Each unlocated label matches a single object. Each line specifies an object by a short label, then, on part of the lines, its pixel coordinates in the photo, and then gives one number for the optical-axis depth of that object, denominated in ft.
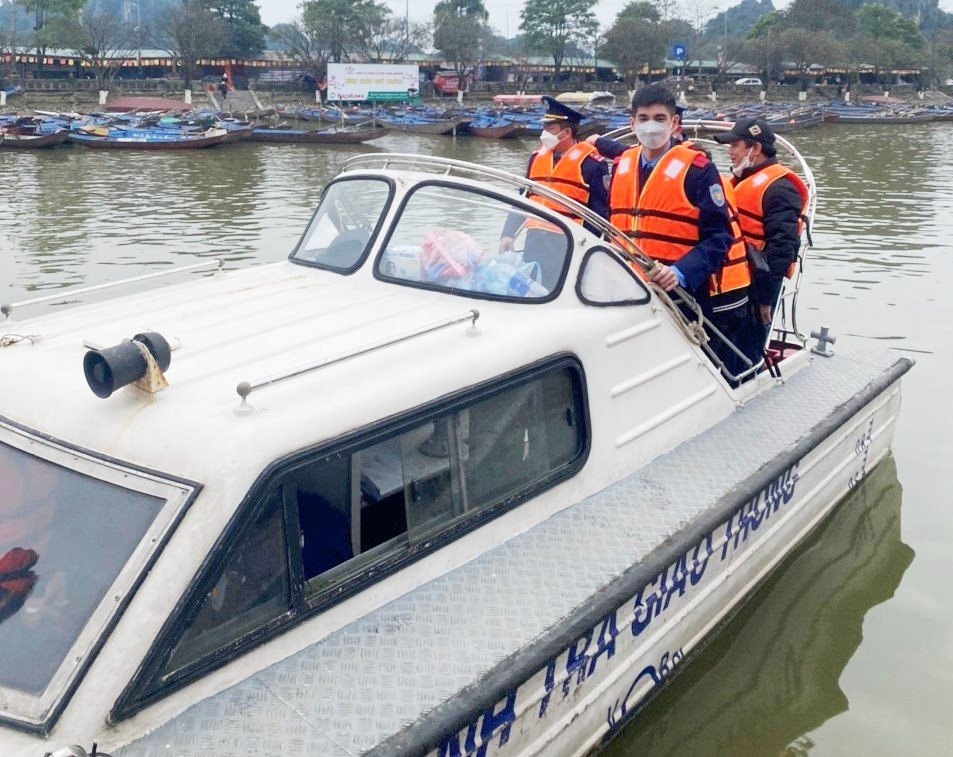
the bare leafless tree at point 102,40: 196.65
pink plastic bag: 13.17
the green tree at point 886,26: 317.42
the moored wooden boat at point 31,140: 102.63
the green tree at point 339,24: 230.27
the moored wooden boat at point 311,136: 114.11
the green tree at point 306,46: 224.33
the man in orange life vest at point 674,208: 15.01
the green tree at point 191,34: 204.44
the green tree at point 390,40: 245.24
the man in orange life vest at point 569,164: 18.11
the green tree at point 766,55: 244.42
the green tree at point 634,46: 243.60
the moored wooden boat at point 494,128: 128.67
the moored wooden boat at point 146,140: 103.30
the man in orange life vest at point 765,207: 17.81
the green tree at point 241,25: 232.12
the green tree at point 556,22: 274.36
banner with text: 155.12
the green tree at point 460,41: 232.53
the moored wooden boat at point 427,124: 132.77
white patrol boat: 8.19
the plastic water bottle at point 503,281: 12.90
